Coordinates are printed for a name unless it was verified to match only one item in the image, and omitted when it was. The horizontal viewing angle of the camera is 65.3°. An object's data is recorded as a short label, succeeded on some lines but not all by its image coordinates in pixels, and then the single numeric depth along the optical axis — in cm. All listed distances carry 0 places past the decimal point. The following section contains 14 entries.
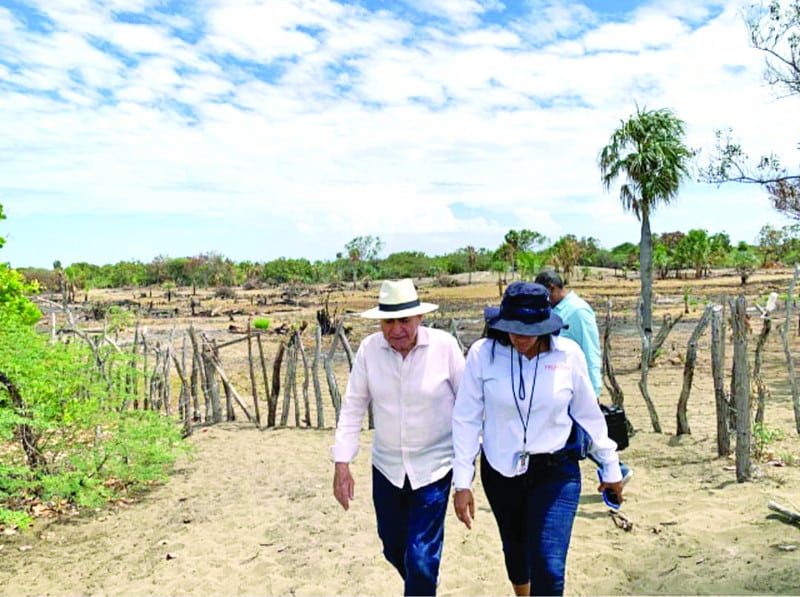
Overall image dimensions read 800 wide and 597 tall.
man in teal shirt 388
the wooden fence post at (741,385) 475
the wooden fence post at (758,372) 553
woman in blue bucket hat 253
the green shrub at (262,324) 2183
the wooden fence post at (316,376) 805
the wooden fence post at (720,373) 543
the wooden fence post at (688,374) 615
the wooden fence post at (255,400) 840
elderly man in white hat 274
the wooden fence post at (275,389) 820
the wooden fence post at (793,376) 614
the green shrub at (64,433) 502
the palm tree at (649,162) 1532
